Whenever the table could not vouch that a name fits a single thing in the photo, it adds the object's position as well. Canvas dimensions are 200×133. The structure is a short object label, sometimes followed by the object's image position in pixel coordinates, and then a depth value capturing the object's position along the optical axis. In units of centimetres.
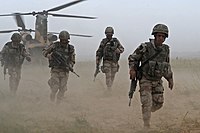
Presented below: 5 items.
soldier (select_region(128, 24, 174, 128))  706
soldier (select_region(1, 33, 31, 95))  1135
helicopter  2105
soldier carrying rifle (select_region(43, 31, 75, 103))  983
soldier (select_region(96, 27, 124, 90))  1170
